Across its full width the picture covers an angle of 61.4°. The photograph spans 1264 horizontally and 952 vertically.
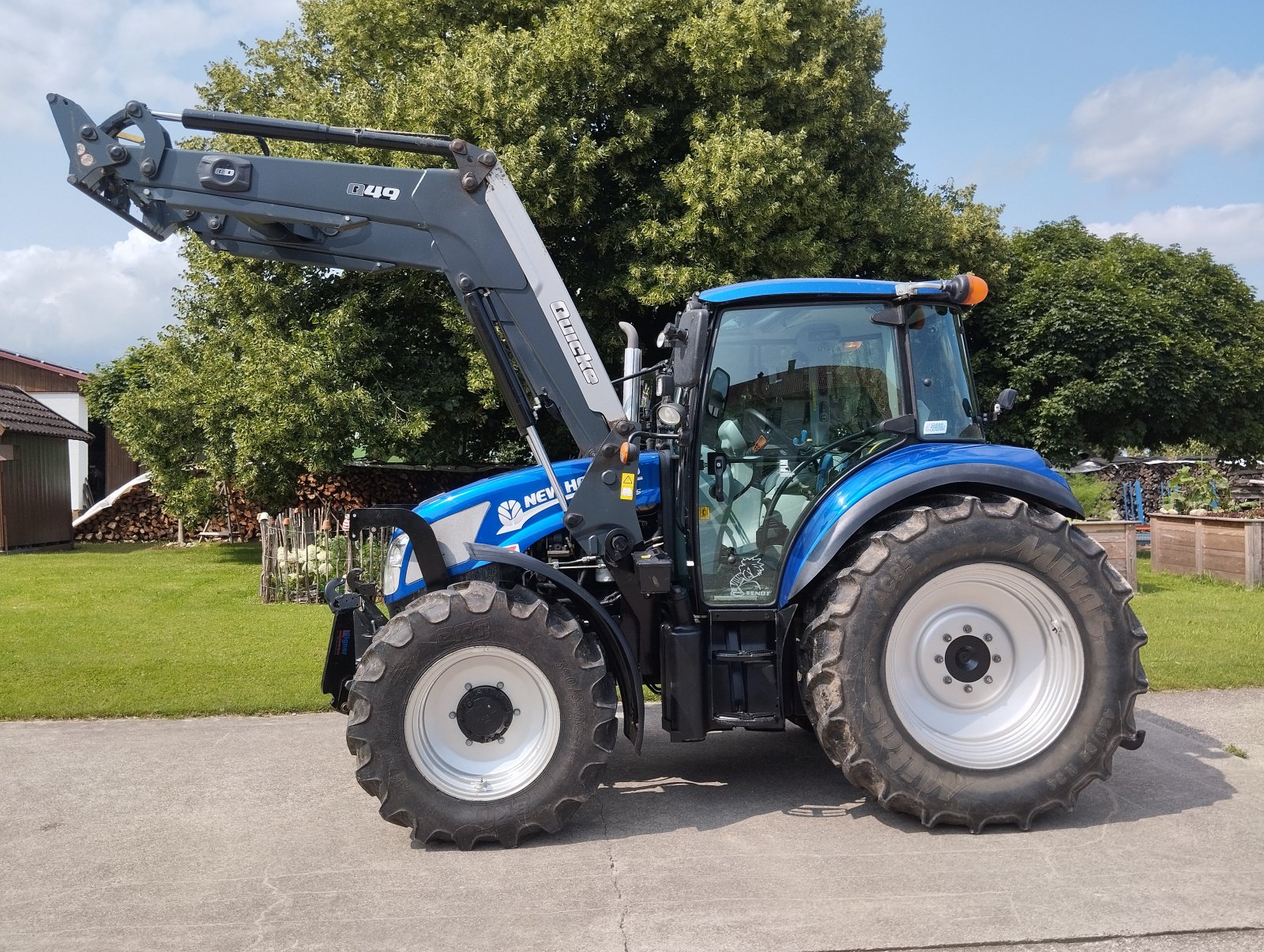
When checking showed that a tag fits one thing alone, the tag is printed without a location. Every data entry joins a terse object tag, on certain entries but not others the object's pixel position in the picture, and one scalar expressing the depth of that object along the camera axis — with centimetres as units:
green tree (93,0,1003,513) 1441
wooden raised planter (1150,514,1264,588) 1321
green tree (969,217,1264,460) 1983
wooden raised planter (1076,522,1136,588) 1320
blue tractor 488
